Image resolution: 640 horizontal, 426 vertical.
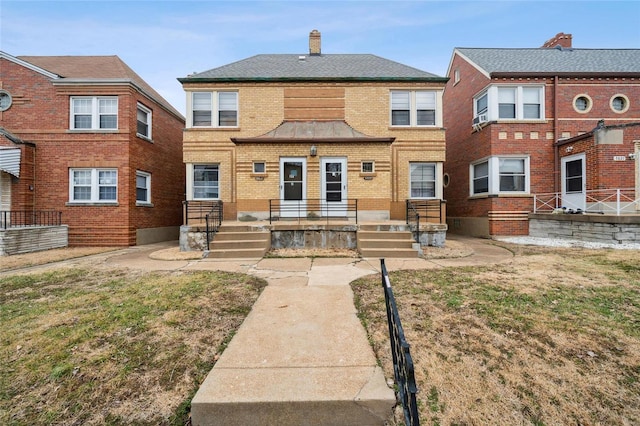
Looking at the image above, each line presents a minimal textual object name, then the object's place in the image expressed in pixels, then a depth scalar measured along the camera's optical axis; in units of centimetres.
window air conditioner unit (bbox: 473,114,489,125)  1420
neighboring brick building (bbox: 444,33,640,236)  1347
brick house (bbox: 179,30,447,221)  1305
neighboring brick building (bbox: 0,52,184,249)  1238
